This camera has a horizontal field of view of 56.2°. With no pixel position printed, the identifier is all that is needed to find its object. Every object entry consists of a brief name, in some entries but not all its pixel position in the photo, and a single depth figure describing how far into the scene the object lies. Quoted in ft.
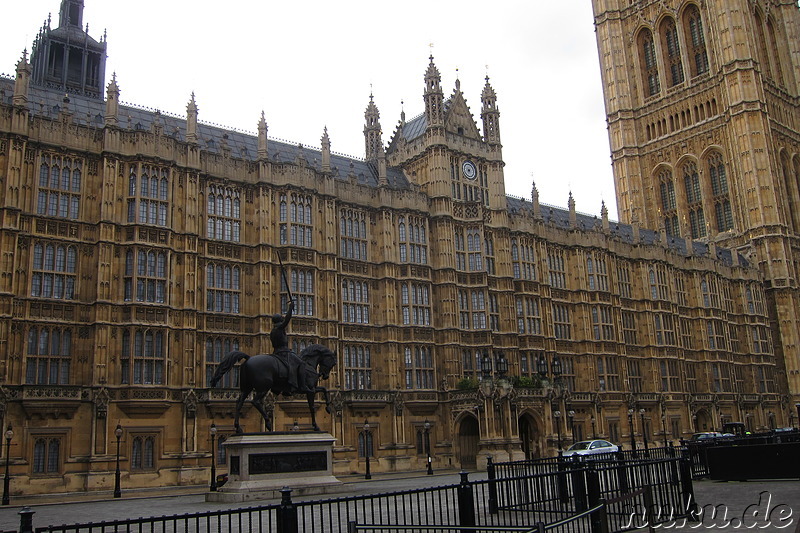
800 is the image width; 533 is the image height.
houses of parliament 117.91
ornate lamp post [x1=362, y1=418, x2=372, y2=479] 124.88
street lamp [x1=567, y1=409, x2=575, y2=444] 170.60
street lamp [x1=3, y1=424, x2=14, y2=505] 95.32
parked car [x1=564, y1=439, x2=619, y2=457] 139.88
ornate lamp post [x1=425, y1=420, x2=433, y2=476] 140.42
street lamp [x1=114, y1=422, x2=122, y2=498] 100.07
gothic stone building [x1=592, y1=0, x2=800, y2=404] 278.67
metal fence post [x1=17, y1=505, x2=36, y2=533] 30.50
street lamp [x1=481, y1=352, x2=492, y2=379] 145.59
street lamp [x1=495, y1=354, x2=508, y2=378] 137.21
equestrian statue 85.46
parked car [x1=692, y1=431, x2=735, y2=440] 170.28
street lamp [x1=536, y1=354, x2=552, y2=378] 144.15
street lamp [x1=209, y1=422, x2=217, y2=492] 100.34
